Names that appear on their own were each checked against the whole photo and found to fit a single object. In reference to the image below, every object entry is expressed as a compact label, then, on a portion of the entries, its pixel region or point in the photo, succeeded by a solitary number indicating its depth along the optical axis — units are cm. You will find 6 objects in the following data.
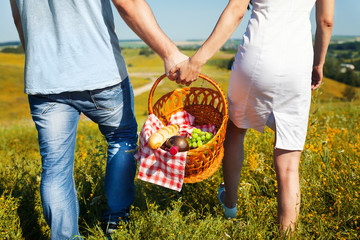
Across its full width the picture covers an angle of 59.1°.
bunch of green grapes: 199
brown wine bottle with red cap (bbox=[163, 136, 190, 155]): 188
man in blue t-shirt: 167
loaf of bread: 172
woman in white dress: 165
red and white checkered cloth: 172
